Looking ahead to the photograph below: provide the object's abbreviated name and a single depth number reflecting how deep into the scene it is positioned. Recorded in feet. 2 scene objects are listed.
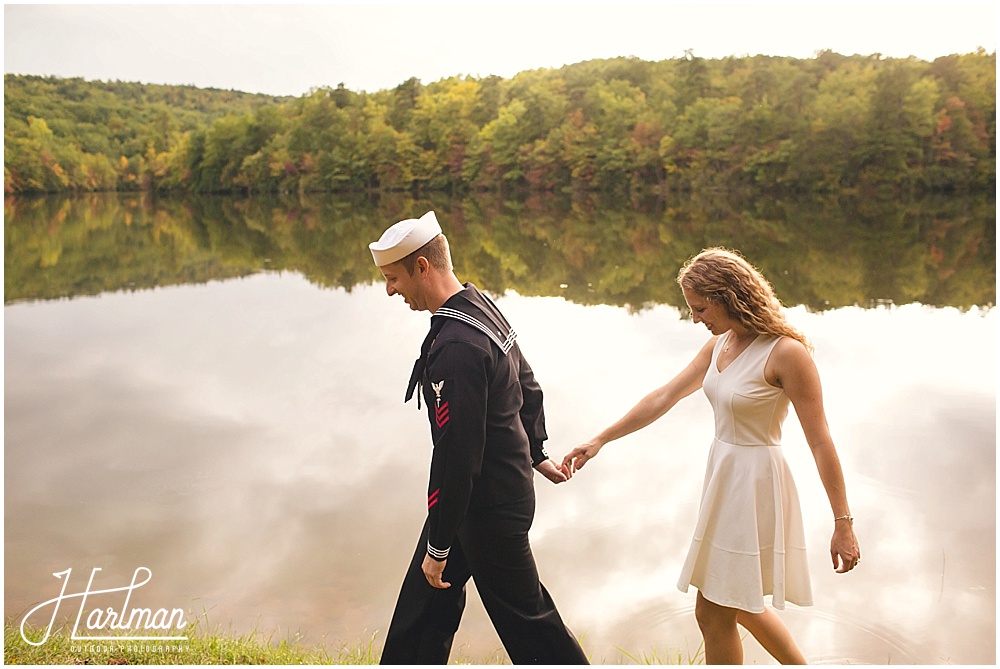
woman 9.19
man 8.82
